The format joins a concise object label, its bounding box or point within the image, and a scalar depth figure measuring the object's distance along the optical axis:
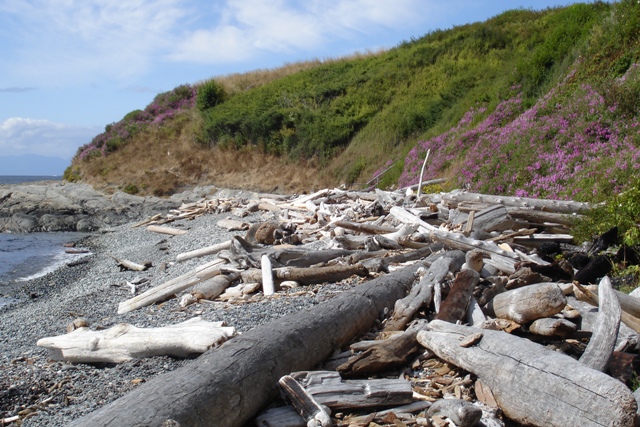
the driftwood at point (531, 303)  5.30
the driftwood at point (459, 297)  5.78
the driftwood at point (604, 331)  4.32
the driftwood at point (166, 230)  19.94
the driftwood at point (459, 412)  3.87
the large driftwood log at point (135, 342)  5.39
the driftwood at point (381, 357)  4.85
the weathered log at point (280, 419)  4.09
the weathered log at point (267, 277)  7.87
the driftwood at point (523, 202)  11.01
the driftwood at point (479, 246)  7.91
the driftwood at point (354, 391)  4.32
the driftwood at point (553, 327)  5.15
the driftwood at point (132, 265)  13.18
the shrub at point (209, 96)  42.41
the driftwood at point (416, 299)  5.93
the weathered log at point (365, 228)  11.38
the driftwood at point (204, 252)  12.16
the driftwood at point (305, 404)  4.02
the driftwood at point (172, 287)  8.54
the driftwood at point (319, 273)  8.11
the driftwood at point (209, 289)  7.99
